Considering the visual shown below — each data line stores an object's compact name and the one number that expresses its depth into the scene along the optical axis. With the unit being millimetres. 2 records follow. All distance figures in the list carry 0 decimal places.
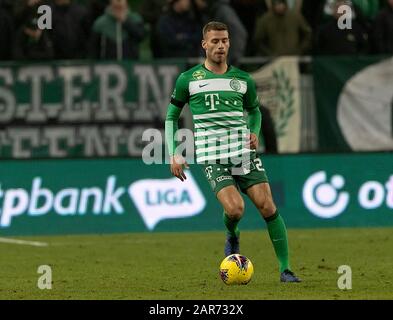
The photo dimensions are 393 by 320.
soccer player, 12578
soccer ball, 12422
